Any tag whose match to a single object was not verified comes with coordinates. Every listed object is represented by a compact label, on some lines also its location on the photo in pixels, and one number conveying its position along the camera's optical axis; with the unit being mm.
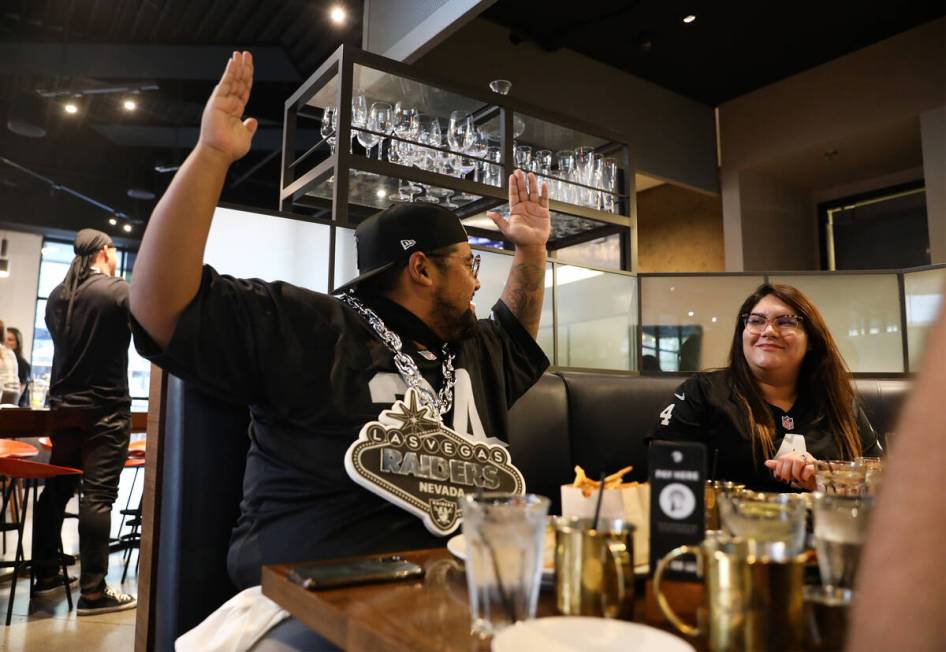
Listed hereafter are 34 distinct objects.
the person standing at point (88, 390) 3121
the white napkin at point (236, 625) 1013
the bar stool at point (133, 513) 3613
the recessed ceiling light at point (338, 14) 5104
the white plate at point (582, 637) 562
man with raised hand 1201
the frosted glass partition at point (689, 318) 3645
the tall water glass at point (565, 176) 3660
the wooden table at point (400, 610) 615
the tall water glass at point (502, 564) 633
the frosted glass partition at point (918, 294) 3350
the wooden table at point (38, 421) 2848
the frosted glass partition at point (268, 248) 2365
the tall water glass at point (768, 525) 584
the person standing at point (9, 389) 3791
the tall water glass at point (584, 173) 3799
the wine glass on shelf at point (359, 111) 3068
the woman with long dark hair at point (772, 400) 2064
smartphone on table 785
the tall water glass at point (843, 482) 1128
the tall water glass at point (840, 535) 647
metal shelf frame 2887
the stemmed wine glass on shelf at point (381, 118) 3141
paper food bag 861
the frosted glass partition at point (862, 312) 3547
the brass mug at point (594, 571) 681
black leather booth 1435
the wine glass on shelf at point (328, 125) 3097
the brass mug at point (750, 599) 572
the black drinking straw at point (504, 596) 633
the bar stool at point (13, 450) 3305
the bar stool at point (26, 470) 2812
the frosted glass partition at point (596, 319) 3432
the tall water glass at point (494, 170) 3482
